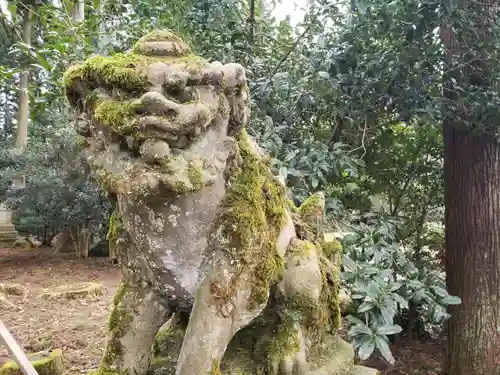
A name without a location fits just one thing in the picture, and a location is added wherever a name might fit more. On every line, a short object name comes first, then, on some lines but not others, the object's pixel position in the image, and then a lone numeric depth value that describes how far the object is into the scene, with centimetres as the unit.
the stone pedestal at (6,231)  880
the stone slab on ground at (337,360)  150
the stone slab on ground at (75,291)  460
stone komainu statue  114
